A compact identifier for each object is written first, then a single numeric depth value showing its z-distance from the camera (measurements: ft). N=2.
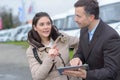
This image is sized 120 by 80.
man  12.08
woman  14.20
